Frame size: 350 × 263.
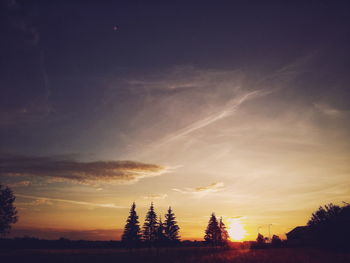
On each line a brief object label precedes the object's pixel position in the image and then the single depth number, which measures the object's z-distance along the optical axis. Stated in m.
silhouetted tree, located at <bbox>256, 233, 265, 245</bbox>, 80.25
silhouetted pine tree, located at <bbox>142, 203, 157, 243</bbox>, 55.27
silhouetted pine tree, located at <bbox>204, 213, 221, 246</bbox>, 71.19
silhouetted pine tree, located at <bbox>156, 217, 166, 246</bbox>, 56.22
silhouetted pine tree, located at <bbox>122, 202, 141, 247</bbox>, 53.44
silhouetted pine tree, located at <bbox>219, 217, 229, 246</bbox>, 73.01
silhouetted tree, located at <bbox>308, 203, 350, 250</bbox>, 32.37
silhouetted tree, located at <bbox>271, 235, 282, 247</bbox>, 50.09
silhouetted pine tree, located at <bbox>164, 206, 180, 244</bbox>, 57.34
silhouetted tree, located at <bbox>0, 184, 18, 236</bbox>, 44.00
